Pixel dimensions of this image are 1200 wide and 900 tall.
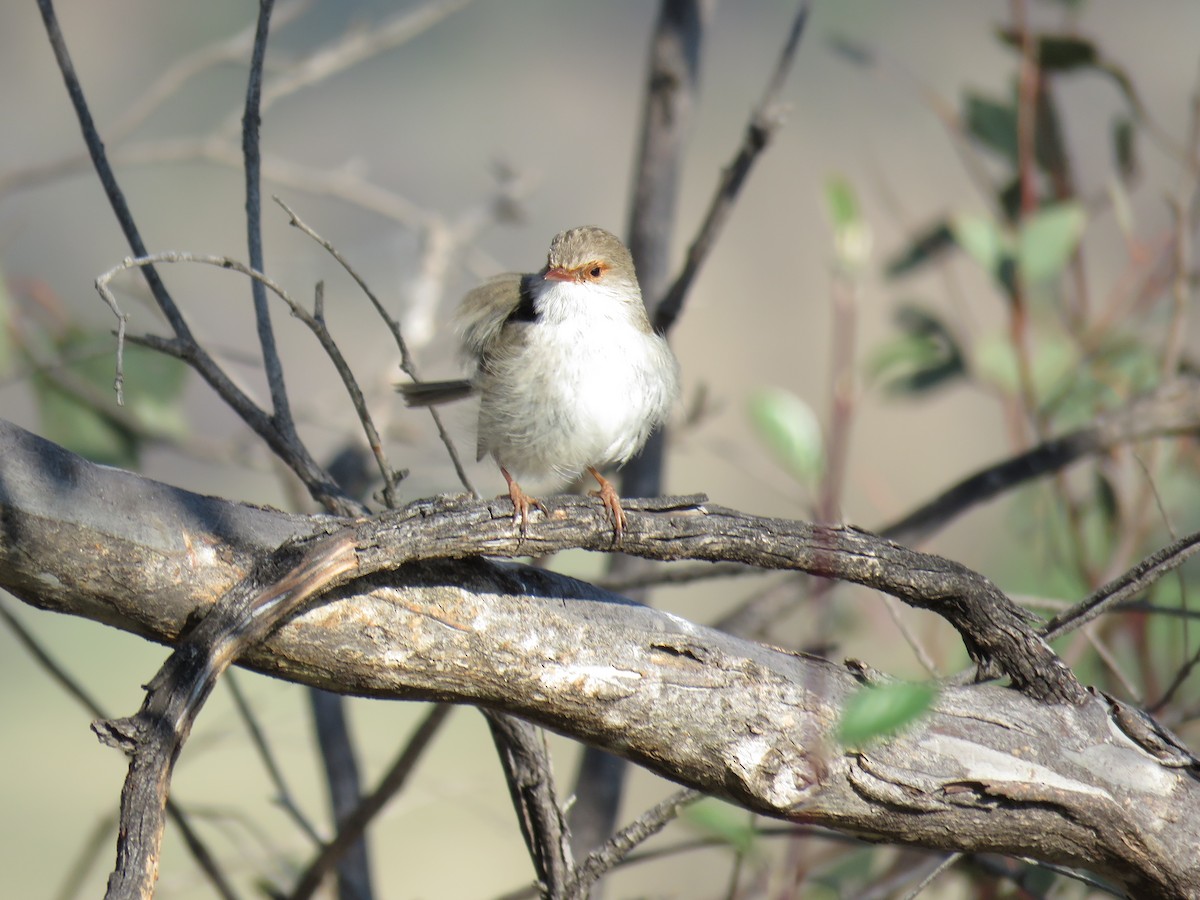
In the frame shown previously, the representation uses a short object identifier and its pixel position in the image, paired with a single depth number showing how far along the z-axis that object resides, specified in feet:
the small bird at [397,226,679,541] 16.81
